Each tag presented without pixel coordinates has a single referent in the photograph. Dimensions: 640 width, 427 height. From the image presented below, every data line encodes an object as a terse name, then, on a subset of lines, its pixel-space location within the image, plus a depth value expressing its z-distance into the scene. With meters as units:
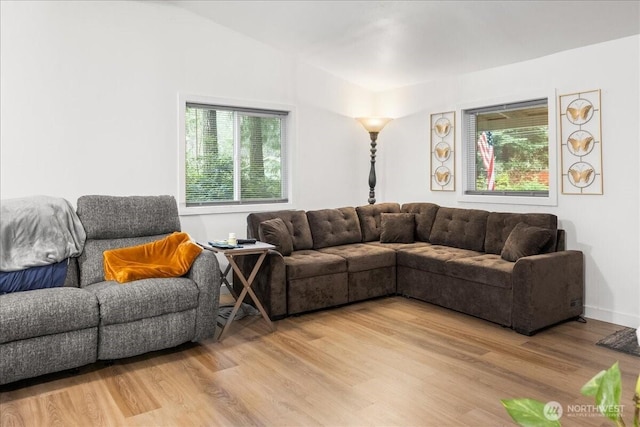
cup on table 3.75
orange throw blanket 3.30
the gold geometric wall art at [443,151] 5.17
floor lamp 5.61
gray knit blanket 3.13
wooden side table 3.56
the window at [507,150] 4.46
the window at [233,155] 4.68
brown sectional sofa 3.71
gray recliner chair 2.98
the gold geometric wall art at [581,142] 3.95
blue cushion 3.04
